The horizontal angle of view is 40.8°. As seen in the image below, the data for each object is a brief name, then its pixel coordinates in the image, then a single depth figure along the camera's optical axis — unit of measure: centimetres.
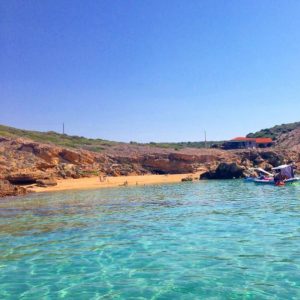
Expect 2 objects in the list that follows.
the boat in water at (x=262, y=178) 4269
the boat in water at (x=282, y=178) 3884
